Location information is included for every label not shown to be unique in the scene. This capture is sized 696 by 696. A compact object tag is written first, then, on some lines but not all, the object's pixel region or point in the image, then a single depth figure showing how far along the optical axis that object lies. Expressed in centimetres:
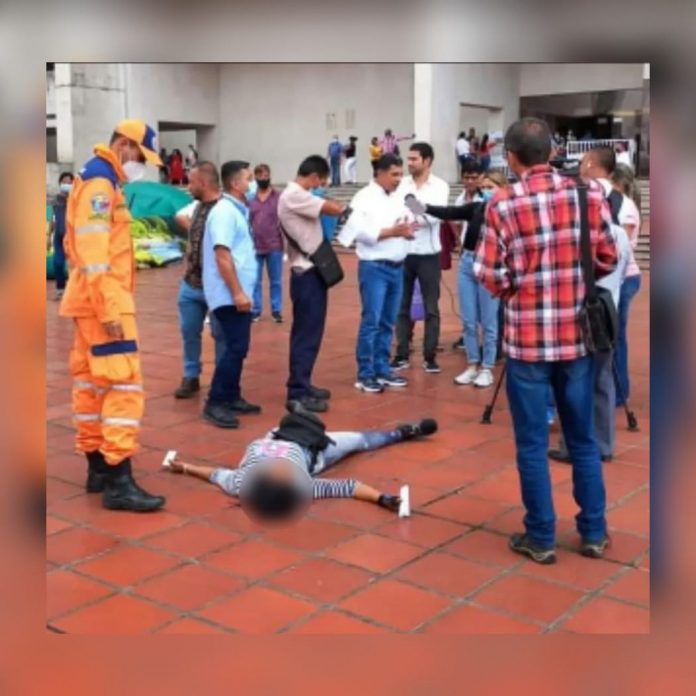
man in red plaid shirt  330
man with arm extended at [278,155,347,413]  553
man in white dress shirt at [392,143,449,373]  650
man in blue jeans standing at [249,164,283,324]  908
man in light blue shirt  536
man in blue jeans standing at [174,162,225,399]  573
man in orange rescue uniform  378
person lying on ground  400
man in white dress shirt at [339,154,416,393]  610
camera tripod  519
